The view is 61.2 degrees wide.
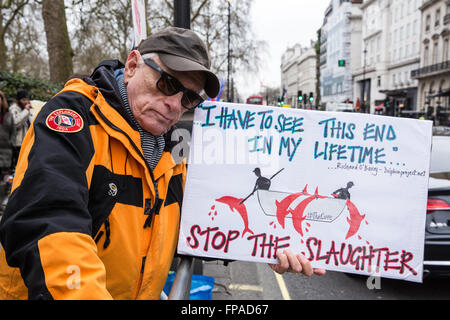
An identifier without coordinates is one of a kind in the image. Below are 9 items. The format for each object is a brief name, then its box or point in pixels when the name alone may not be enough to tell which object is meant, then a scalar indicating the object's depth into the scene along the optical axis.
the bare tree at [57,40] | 11.16
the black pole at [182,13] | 3.97
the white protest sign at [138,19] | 2.61
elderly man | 1.11
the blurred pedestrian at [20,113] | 7.30
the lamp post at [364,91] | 68.98
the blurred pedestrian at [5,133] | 6.57
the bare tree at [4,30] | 19.91
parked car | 3.60
